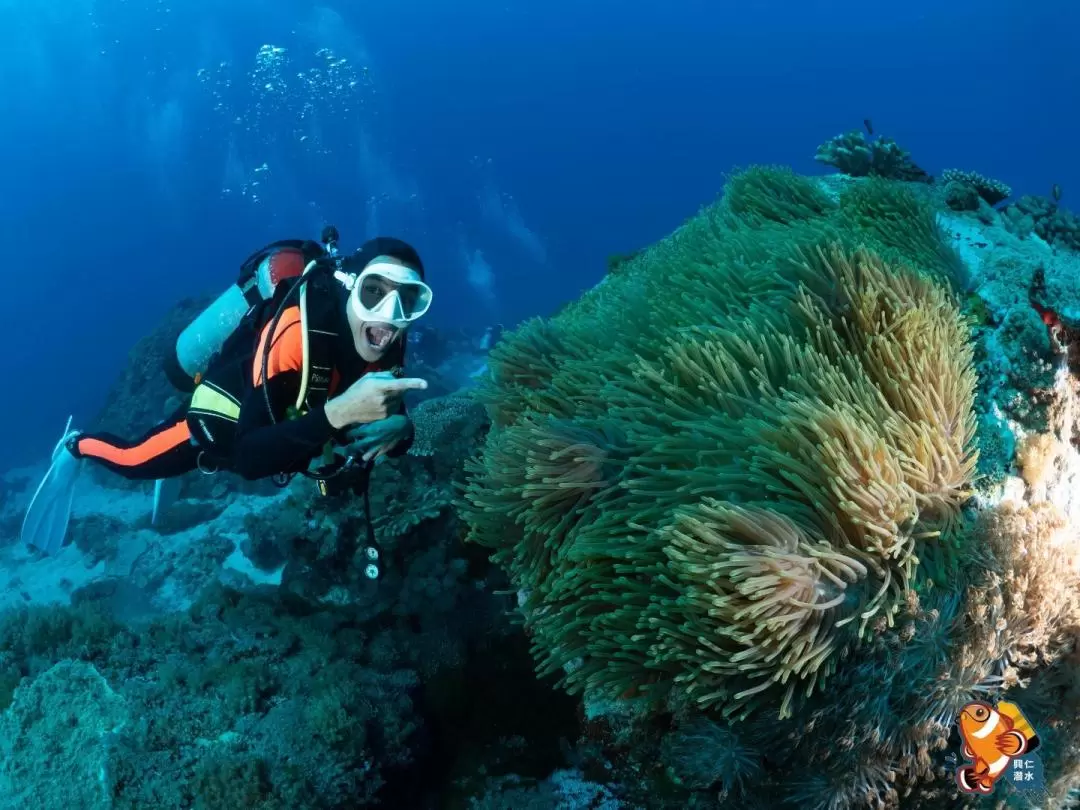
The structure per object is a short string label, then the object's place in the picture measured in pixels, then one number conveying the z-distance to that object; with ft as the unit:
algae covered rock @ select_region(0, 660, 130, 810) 10.87
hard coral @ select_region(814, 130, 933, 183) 18.13
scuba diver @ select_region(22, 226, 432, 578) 10.41
